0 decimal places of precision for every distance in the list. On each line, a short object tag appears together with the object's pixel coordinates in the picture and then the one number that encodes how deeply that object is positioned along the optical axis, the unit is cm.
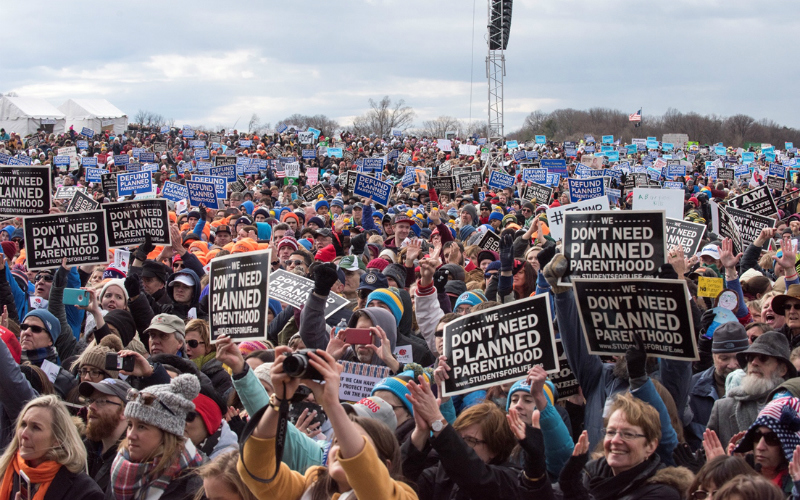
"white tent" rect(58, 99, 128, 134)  4738
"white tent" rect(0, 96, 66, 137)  4578
